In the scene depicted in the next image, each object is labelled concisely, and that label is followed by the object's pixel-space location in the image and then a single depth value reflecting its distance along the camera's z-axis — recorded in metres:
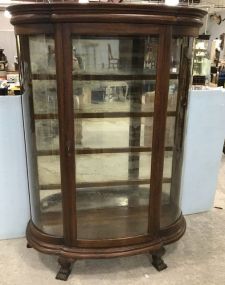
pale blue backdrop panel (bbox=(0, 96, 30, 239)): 1.89
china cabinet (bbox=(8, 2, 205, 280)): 1.39
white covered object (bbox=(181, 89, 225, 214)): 2.21
